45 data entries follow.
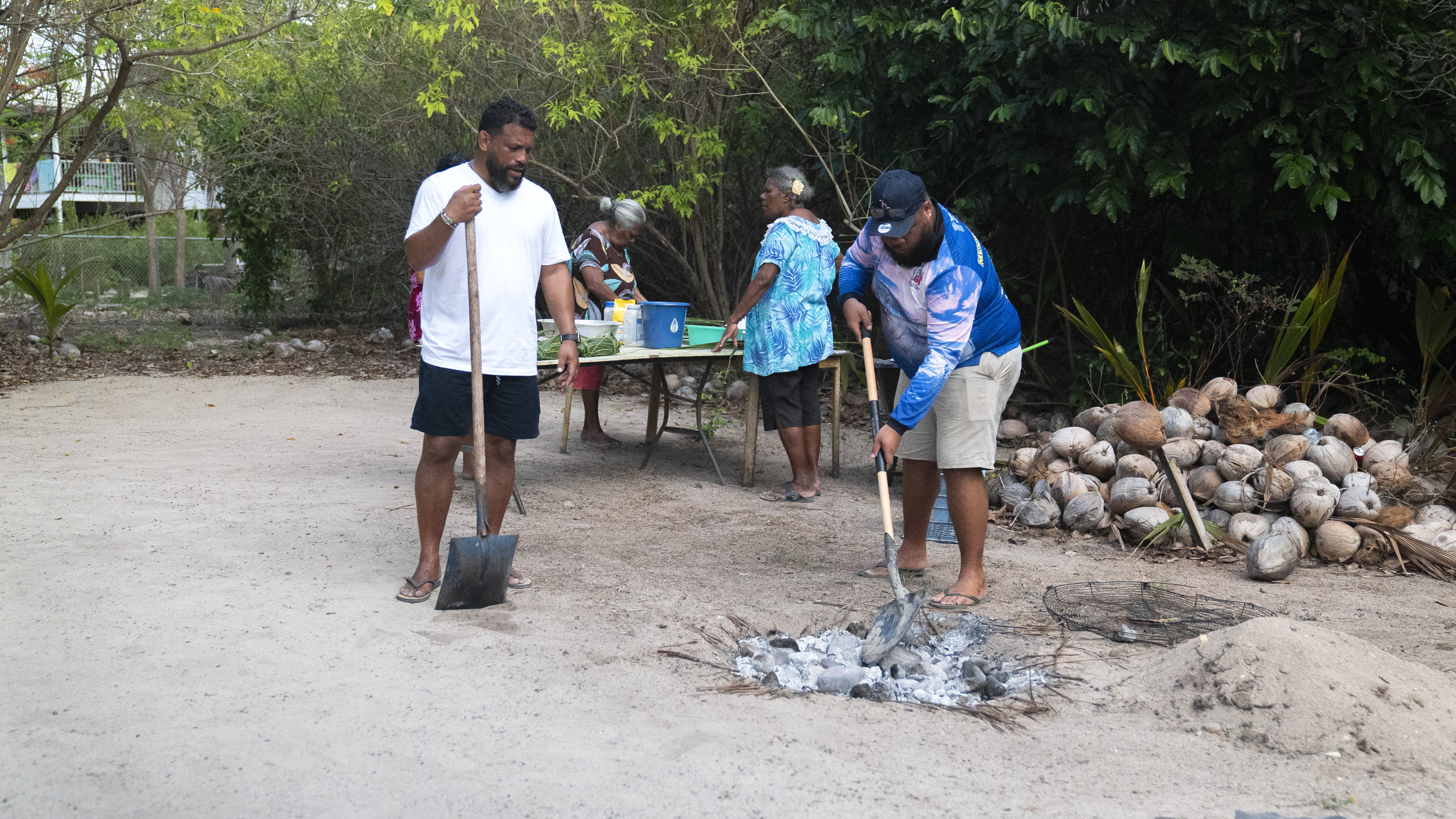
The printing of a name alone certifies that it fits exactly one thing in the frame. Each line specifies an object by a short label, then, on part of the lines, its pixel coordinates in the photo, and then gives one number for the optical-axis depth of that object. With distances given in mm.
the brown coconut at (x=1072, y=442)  5684
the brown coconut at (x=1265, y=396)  5484
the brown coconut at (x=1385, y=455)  5301
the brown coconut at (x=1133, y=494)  5266
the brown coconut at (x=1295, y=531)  4910
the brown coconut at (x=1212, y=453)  5336
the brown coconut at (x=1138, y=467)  5395
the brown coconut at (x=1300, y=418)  5414
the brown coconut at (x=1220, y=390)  5574
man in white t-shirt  3707
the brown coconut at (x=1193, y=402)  5598
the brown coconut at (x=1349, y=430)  5495
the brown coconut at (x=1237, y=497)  5125
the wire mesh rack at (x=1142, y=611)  3816
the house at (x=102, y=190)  15930
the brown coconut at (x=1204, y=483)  5277
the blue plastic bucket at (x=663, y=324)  5891
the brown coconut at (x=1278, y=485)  5102
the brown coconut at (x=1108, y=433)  5688
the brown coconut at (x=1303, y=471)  5121
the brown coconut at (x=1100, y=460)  5555
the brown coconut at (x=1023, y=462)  5887
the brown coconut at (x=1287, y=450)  5227
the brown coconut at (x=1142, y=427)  5246
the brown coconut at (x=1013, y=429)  7316
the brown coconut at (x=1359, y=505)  4988
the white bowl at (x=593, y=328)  5691
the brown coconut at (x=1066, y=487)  5469
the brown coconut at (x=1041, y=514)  5461
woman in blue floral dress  5805
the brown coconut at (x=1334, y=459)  5199
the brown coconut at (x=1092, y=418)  5957
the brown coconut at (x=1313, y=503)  4941
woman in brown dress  6855
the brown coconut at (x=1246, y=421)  5371
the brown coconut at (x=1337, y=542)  4859
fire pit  3223
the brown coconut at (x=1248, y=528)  5031
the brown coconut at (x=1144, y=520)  5145
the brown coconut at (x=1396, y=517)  4930
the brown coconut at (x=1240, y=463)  5199
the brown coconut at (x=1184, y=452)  5359
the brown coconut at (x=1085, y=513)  5344
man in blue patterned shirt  3662
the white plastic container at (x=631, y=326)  5973
